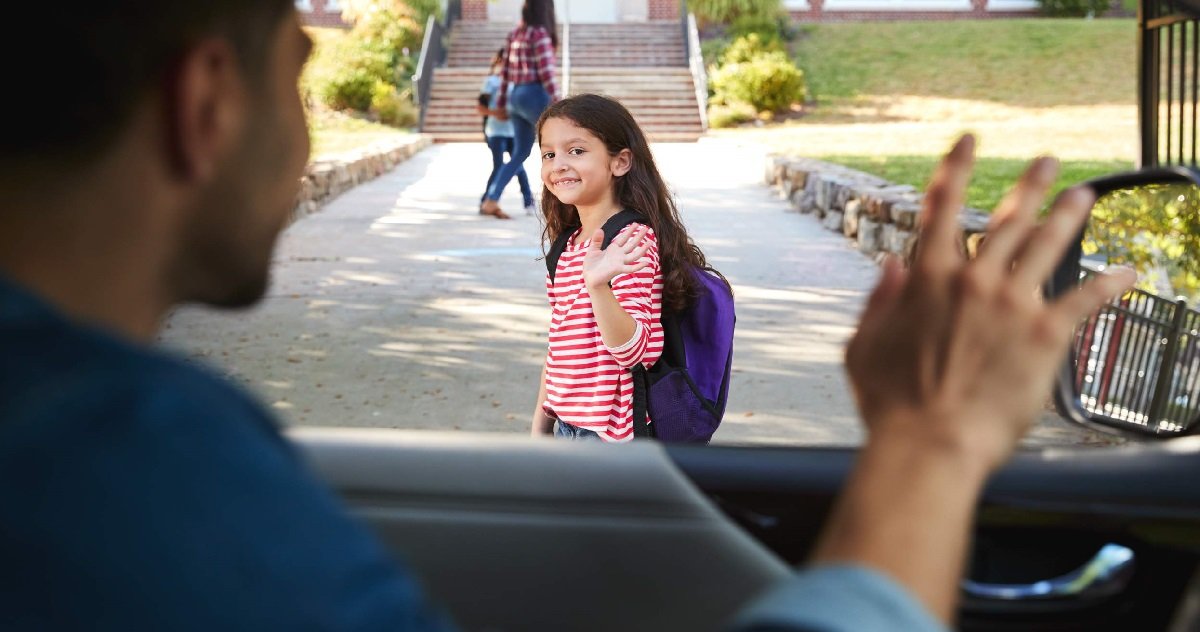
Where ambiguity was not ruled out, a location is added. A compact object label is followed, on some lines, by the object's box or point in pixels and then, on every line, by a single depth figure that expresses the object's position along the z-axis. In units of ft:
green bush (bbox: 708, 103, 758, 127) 78.89
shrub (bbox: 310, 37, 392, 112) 84.12
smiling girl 9.75
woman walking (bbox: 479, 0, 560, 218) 35.47
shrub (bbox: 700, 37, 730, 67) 94.35
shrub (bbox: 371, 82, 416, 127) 82.79
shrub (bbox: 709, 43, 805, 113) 79.51
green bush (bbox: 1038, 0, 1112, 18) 107.04
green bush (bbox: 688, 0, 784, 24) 99.09
